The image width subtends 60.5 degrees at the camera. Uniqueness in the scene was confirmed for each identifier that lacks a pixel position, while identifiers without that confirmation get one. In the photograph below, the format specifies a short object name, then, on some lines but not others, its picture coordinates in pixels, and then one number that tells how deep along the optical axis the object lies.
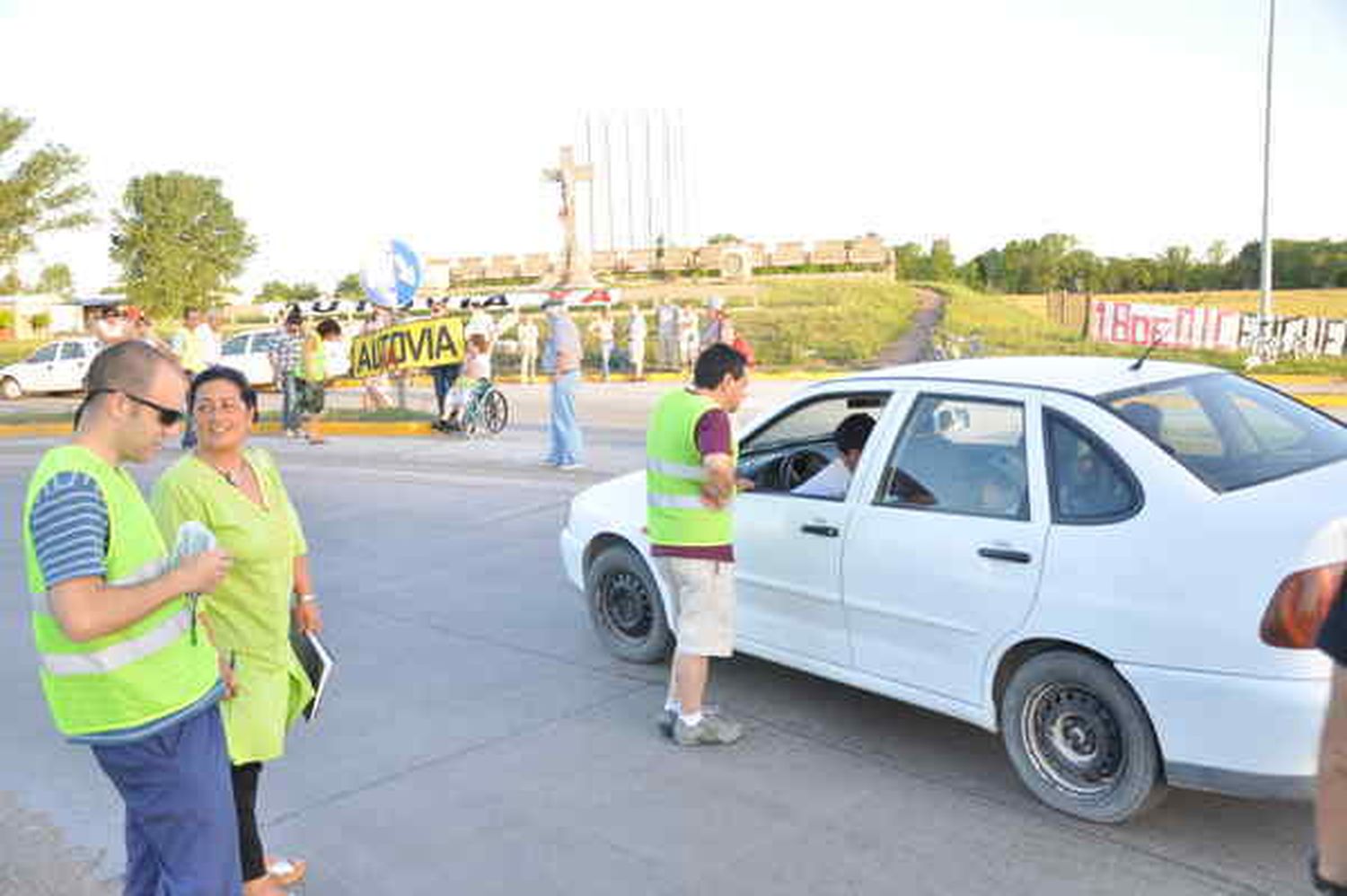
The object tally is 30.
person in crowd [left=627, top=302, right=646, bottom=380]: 25.53
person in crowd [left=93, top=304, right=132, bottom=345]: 14.74
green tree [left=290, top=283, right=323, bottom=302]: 63.57
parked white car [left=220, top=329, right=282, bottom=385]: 26.61
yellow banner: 16.70
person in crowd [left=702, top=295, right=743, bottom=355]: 17.58
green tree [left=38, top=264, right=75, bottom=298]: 95.63
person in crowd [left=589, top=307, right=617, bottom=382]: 24.97
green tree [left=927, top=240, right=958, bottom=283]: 83.18
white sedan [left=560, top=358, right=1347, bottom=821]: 3.56
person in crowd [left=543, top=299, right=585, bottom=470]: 12.24
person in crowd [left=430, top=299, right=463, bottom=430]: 17.20
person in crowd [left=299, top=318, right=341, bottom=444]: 15.80
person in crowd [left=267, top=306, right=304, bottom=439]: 15.87
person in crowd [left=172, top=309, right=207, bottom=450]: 15.26
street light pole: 23.08
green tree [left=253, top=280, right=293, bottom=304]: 66.56
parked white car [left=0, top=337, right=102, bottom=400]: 29.14
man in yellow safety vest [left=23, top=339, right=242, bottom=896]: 2.55
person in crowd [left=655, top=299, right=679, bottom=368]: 27.83
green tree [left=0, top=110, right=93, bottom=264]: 35.72
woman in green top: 3.40
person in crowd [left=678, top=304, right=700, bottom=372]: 26.08
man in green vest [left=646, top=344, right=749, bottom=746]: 4.74
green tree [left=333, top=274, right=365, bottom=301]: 63.19
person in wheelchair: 15.62
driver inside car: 5.00
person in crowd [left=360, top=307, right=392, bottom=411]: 19.34
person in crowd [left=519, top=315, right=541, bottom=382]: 26.20
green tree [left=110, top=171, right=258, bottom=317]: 59.72
